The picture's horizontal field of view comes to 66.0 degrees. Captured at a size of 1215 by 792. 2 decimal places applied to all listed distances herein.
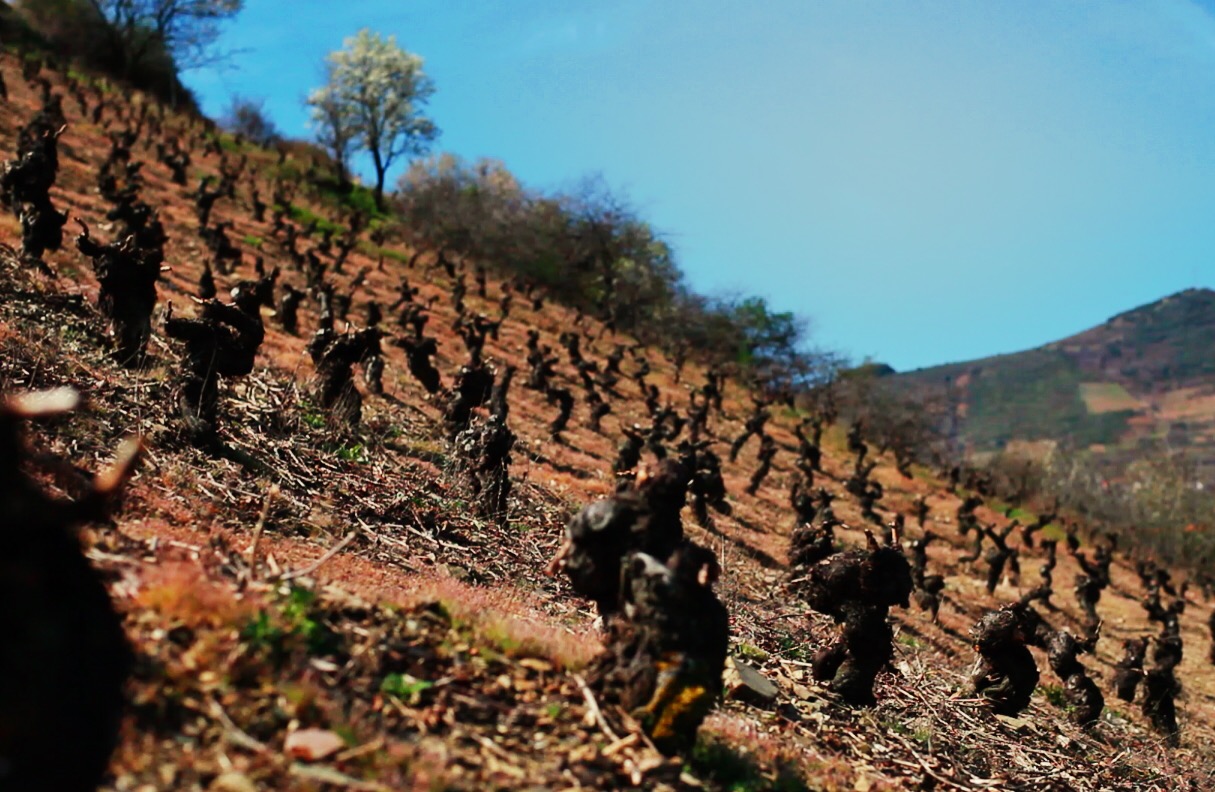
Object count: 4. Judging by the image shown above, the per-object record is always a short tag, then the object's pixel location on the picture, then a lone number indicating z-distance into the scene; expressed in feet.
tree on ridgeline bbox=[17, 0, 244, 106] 160.04
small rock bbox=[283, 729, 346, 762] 11.66
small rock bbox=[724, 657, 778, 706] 21.76
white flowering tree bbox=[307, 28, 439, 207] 175.63
